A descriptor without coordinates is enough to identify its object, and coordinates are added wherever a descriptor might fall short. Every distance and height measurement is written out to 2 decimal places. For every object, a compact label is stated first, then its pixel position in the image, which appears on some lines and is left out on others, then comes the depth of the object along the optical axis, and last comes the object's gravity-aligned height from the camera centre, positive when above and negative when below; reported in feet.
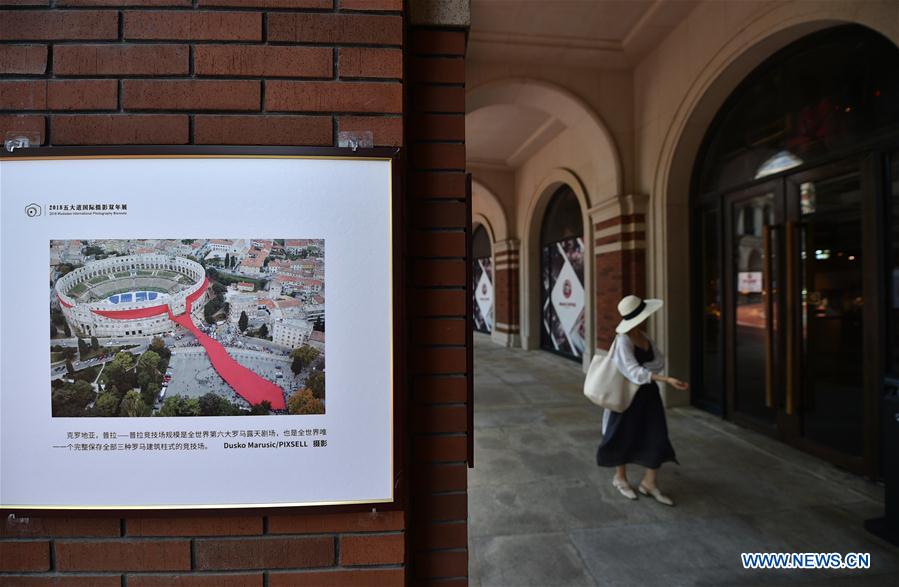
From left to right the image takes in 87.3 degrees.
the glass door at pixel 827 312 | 13.93 -0.62
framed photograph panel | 4.11 -0.26
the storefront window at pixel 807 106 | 13.37 +6.21
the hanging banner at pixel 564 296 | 34.60 -0.05
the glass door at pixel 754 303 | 16.26 -0.38
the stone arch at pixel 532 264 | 38.41 +2.85
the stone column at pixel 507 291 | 45.52 +0.53
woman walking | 12.18 -3.43
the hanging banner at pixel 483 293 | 57.47 +0.41
